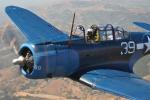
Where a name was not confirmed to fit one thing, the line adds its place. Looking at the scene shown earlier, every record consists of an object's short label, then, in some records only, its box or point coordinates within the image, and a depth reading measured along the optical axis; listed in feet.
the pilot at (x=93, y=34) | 60.54
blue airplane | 55.26
